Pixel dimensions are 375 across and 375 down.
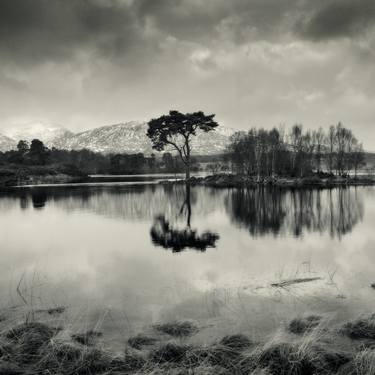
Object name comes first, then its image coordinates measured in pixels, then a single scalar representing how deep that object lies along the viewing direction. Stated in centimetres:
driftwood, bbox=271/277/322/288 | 1230
